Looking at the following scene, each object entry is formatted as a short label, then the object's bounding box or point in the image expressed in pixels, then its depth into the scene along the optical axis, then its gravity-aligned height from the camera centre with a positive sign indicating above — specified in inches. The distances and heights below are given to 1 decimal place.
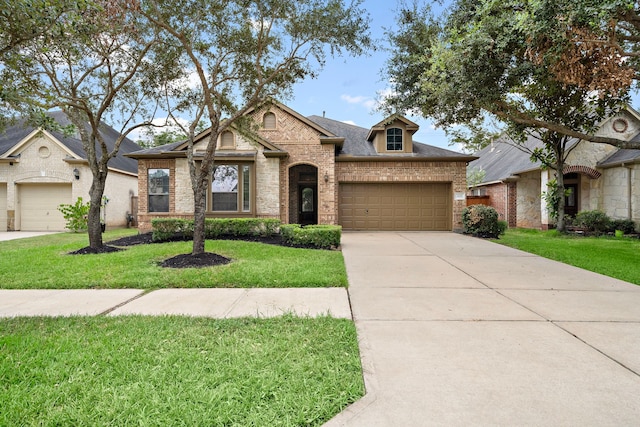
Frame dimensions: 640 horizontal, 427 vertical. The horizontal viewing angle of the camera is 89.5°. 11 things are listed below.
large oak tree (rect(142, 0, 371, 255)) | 289.3 +164.8
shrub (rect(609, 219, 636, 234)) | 517.0 -30.3
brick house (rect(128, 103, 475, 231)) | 500.7 +54.5
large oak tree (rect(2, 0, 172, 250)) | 294.8 +144.1
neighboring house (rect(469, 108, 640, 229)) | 536.4 +52.3
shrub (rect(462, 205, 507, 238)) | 482.6 -22.2
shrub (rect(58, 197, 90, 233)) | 569.0 -6.4
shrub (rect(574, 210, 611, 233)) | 529.1 -22.5
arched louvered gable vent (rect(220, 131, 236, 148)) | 508.7 +110.9
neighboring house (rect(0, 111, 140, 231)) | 606.5 +58.0
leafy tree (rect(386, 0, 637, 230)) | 259.6 +135.4
